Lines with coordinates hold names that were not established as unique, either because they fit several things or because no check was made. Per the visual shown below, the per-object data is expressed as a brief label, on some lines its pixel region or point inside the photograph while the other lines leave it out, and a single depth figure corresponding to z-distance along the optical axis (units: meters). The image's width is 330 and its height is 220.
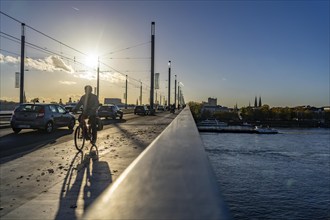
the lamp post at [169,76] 65.84
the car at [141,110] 52.50
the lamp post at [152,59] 40.55
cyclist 11.48
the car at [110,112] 37.44
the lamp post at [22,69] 25.72
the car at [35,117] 18.38
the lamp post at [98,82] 49.19
